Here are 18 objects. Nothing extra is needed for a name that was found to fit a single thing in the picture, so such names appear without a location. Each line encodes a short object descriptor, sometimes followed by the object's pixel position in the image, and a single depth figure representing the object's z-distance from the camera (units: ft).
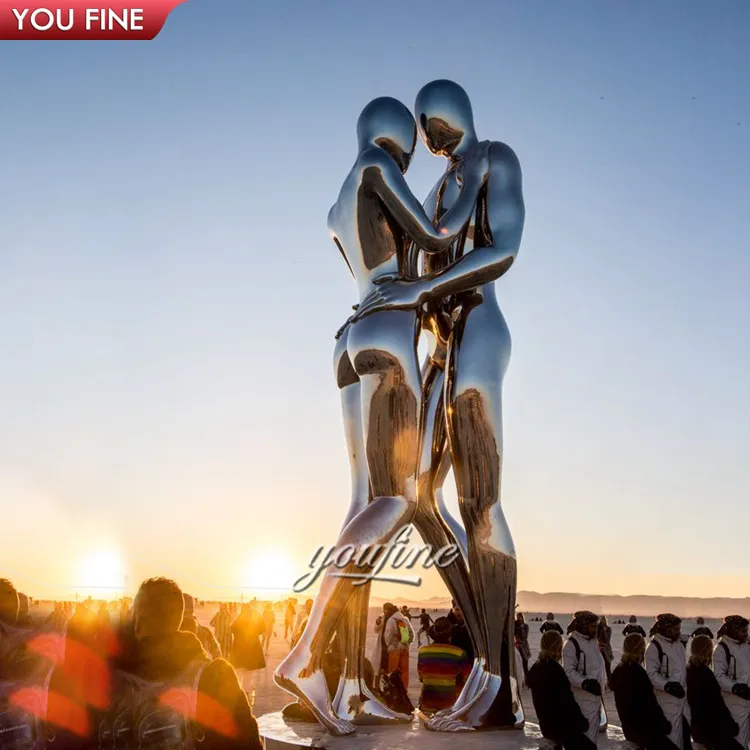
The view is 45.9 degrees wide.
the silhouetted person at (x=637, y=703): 27.02
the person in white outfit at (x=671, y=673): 29.71
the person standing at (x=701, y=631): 34.01
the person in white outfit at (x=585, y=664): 26.23
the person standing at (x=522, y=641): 58.39
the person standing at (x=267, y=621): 103.24
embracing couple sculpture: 21.47
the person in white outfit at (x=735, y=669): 31.73
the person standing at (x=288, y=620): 126.21
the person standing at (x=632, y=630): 32.15
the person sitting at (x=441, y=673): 27.04
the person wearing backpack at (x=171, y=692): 11.06
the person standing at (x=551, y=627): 29.13
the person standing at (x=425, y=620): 72.38
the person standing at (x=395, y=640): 47.93
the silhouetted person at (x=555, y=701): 22.45
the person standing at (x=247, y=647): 66.28
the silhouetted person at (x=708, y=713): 29.91
